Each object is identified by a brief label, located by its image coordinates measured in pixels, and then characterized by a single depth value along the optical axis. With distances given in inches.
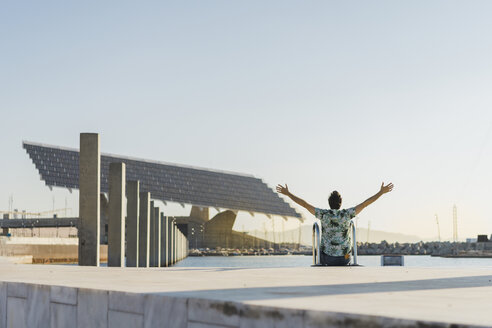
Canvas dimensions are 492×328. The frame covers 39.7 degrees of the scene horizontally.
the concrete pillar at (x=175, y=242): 1873.2
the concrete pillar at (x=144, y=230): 890.3
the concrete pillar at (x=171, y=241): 1649.9
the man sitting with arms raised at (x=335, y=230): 330.3
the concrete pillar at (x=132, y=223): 775.1
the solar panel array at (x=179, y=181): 3516.2
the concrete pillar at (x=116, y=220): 620.4
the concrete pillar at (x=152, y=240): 1140.9
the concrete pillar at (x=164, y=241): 1445.6
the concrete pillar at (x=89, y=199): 535.2
